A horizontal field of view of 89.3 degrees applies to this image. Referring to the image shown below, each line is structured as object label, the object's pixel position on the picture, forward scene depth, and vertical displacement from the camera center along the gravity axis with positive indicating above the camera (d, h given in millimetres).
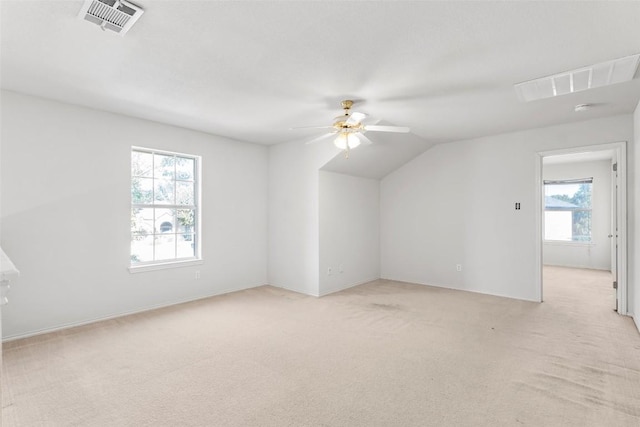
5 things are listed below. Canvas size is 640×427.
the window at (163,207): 4352 +121
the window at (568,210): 7562 +141
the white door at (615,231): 4254 -205
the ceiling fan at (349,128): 3454 +955
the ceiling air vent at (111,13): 1935 +1265
